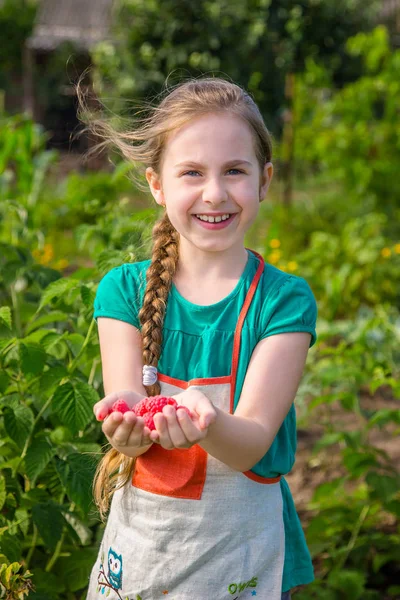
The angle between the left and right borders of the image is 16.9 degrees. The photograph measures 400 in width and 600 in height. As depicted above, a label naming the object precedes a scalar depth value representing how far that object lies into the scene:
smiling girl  1.63
